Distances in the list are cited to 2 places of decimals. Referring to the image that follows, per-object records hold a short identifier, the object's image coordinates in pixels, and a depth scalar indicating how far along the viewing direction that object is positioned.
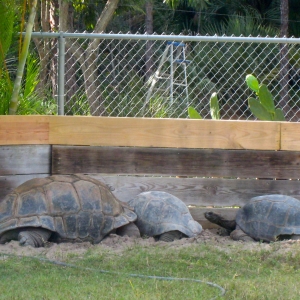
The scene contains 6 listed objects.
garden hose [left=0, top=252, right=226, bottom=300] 7.13
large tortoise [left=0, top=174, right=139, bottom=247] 9.56
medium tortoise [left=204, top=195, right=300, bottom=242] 10.36
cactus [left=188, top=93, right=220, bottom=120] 13.87
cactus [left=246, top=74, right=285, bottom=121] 14.10
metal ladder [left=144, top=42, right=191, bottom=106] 12.58
